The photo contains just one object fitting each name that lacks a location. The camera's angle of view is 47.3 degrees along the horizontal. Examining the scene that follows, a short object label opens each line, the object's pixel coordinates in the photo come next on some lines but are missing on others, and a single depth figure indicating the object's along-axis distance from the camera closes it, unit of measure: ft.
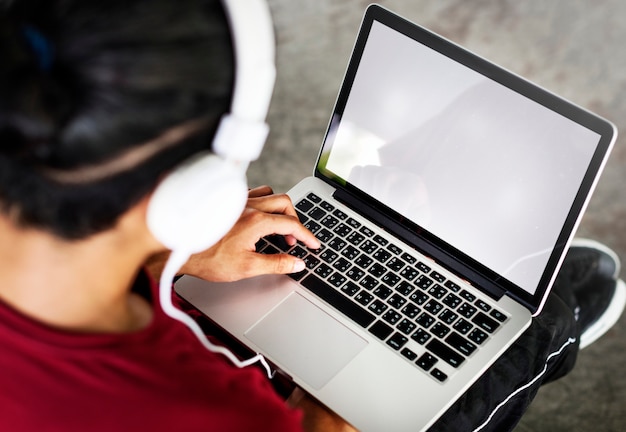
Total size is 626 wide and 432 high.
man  1.84
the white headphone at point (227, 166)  2.07
